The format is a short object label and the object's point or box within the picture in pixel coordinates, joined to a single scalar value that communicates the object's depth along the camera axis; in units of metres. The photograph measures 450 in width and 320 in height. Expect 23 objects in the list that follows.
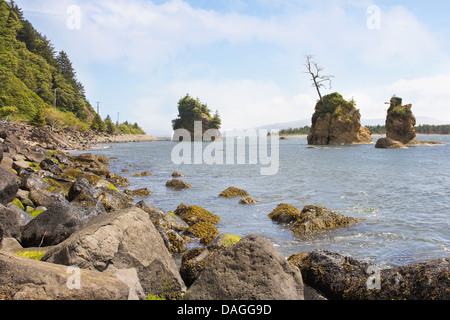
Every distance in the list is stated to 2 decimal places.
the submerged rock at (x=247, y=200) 15.10
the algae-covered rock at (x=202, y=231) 9.78
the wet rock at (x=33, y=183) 12.87
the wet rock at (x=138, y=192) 17.02
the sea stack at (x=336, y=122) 70.19
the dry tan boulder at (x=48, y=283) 3.76
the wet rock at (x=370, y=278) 5.04
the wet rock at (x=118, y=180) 20.45
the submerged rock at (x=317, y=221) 10.42
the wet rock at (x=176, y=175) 25.44
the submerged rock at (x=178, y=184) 19.66
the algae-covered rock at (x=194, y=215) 11.15
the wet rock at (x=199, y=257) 6.31
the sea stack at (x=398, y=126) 59.80
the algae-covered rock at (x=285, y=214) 11.74
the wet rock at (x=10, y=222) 7.02
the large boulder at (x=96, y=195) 11.16
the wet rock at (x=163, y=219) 9.73
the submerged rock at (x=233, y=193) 16.88
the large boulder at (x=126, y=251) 4.84
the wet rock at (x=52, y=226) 7.29
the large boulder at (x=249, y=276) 4.80
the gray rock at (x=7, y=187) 9.13
